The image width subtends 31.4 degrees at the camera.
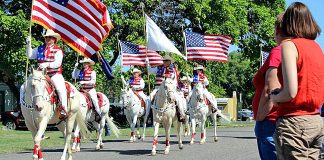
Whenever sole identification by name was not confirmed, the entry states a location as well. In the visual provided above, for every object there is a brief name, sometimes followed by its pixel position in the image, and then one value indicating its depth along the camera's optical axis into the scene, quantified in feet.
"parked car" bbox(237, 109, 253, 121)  241.96
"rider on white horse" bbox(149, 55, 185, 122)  55.57
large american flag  48.49
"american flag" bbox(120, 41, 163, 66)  87.61
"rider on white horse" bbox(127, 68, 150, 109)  75.77
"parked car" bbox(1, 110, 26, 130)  123.85
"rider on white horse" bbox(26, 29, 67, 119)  41.60
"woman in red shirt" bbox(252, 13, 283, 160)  17.92
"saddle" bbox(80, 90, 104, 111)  57.17
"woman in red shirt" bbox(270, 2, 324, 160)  16.01
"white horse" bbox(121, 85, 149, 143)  74.64
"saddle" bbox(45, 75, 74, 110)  40.24
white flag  71.61
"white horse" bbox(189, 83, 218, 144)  68.18
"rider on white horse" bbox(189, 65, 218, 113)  68.03
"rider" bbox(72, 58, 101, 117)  58.13
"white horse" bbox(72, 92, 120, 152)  53.98
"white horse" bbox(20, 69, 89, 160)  38.65
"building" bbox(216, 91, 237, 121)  194.51
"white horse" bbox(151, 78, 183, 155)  51.51
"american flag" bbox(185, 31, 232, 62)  81.61
